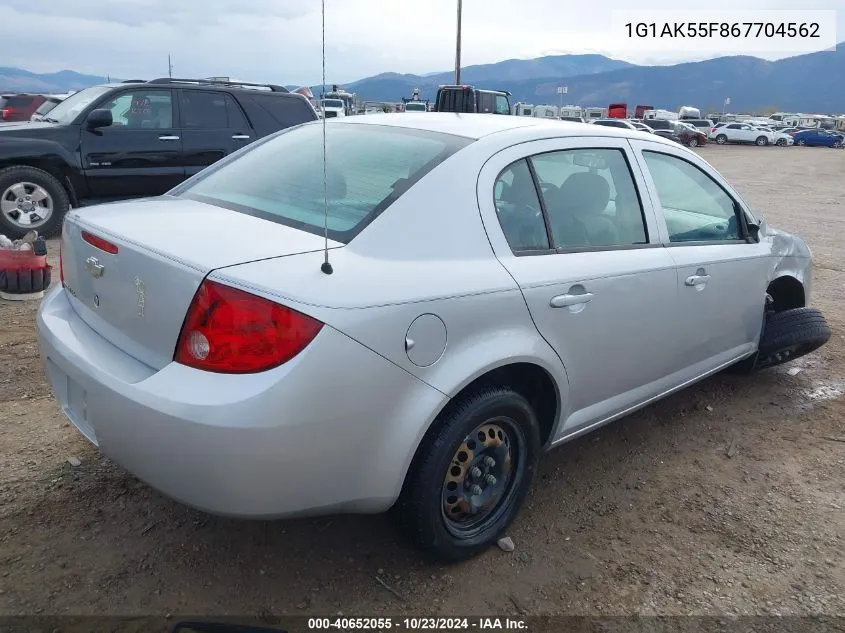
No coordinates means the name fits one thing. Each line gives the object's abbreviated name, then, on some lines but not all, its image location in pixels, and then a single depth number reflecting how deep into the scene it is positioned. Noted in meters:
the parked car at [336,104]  23.86
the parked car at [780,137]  46.75
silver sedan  1.94
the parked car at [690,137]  40.03
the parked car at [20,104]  15.89
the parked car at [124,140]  7.14
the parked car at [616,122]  25.70
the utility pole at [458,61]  27.40
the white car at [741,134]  46.03
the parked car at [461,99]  17.02
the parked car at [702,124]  49.06
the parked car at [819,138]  48.41
